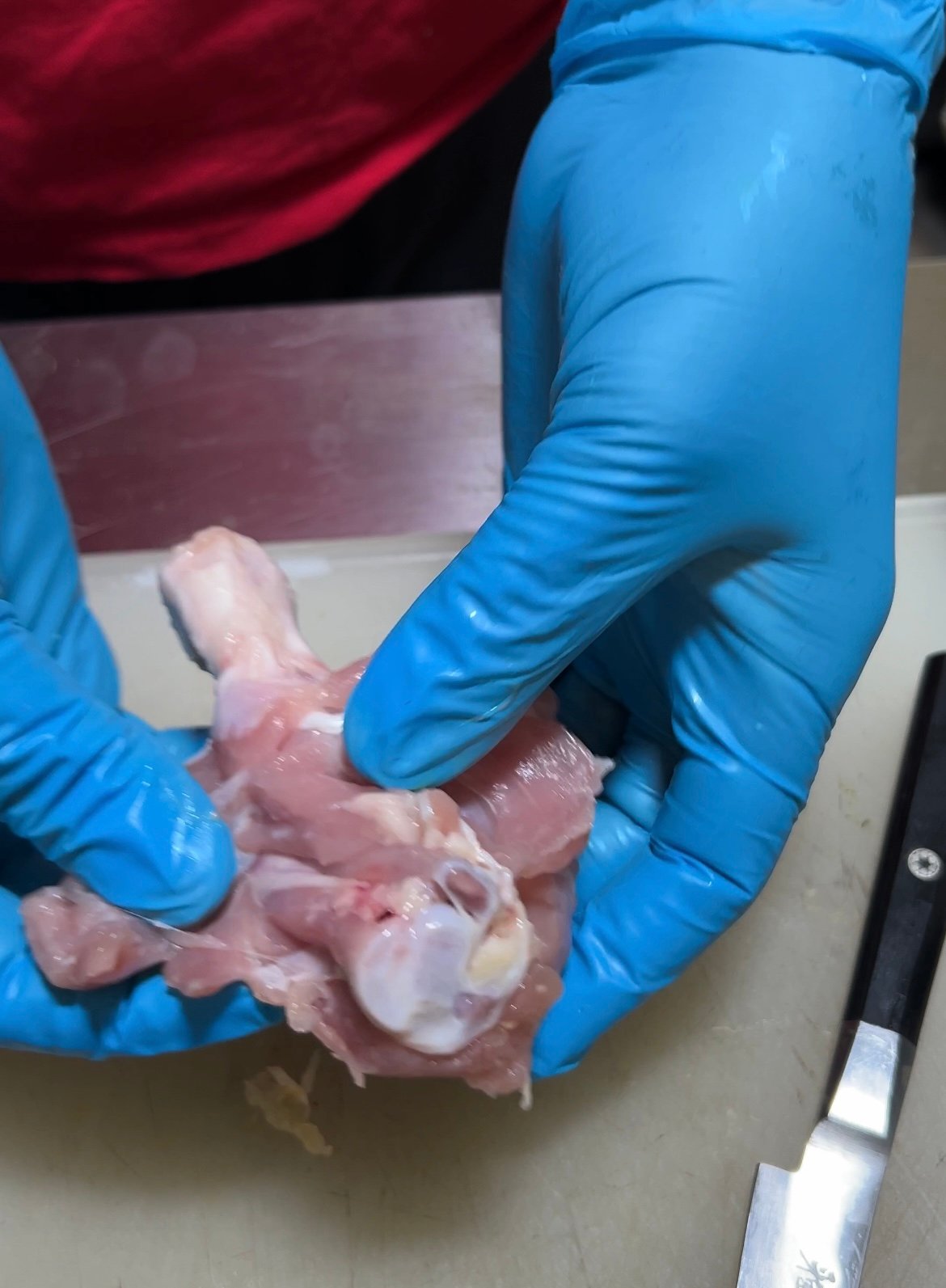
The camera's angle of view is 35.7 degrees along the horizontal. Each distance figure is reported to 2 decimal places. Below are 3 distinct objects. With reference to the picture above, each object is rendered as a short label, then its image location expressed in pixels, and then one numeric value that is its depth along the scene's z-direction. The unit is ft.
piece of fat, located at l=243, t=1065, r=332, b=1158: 1.08
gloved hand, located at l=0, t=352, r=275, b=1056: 0.91
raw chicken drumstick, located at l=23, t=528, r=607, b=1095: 0.87
